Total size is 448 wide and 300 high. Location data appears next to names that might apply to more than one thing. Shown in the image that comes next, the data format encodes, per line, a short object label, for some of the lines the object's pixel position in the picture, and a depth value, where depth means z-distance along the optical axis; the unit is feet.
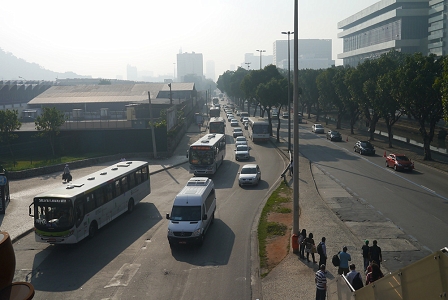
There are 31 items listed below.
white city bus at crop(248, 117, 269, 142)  193.76
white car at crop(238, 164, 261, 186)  106.93
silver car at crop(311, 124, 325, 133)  228.84
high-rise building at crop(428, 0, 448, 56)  304.09
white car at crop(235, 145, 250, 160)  149.79
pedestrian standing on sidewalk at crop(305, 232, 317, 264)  55.47
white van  62.44
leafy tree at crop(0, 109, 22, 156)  137.39
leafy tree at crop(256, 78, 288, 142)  206.80
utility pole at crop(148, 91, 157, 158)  149.41
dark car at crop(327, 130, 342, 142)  195.93
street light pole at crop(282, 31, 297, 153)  158.59
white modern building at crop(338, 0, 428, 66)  331.84
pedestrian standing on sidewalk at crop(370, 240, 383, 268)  50.06
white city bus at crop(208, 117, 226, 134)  206.18
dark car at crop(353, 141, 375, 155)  154.20
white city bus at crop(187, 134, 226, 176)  119.85
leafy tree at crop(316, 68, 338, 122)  233.55
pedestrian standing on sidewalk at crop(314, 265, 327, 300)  42.42
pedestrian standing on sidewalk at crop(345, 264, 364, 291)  40.98
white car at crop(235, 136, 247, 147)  165.25
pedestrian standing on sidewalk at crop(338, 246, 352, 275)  49.44
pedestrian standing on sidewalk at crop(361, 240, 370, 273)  51.24
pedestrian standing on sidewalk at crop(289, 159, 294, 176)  114.28
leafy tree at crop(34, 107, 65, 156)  148.97
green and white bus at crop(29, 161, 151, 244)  62.54
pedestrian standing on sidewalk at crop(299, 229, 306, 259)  57.52
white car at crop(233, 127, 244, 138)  218.71
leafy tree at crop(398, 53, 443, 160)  129.90
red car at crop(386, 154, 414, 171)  122.01
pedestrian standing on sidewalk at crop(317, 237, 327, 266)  52.13
